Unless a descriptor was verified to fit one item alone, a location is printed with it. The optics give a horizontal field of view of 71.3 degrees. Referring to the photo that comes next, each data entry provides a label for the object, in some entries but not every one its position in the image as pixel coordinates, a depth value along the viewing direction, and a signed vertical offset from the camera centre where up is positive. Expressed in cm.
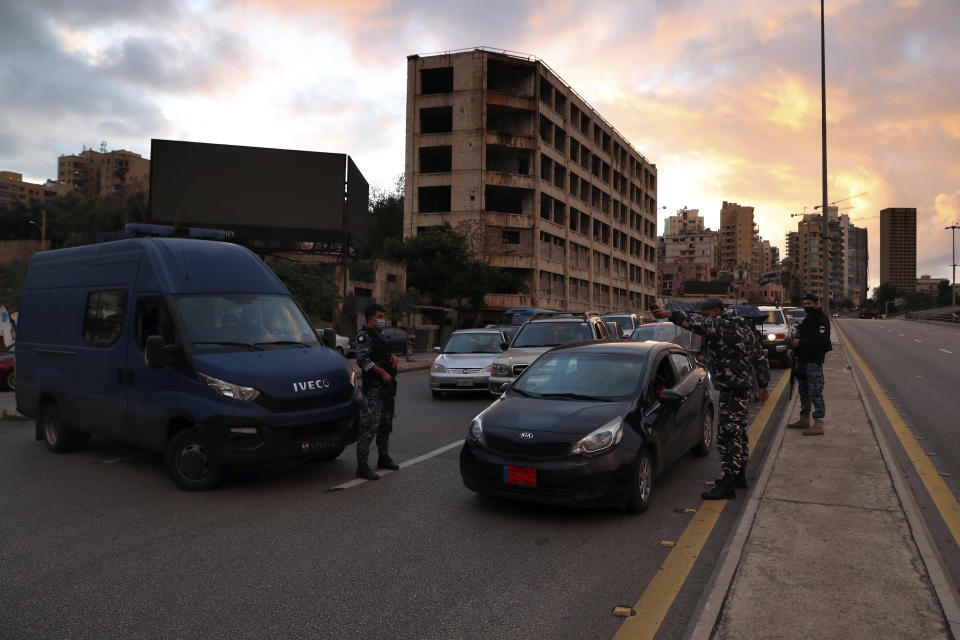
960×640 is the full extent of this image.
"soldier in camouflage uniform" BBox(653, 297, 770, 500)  635 -62
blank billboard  3434 +617
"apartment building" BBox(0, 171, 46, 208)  14912 +2719
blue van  644 -61
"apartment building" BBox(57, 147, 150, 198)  12219 +2761
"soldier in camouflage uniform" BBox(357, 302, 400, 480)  711 -82
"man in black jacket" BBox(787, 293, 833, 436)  905 -65
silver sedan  1416 -120
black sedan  548 -107
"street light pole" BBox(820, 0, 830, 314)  2736 +831
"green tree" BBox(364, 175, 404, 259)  6825 +923
